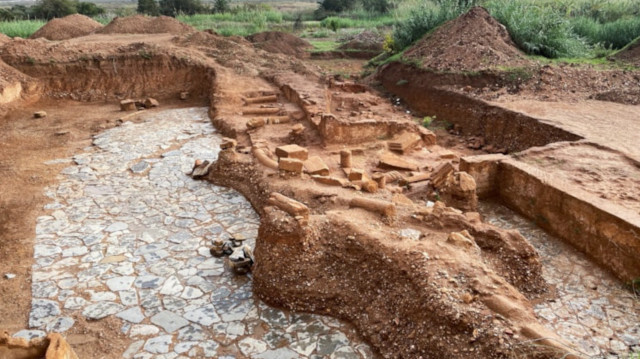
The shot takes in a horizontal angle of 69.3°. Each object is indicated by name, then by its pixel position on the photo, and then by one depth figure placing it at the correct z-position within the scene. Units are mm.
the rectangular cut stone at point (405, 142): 7859
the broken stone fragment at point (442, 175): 6184
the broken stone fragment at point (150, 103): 11234
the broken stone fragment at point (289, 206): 4559
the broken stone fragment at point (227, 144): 7113
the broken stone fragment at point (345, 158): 6887
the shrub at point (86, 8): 30594
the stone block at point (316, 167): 6207
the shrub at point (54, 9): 29844
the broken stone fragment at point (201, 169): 7156
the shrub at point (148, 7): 31756
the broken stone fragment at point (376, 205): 4883
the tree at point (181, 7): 33031
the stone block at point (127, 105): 10812
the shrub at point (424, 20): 14969
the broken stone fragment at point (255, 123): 8602
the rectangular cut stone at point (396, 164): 7152
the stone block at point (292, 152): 6426
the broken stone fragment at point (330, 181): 5815
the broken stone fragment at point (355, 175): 5969
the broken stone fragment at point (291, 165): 6020
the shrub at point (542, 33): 12492
